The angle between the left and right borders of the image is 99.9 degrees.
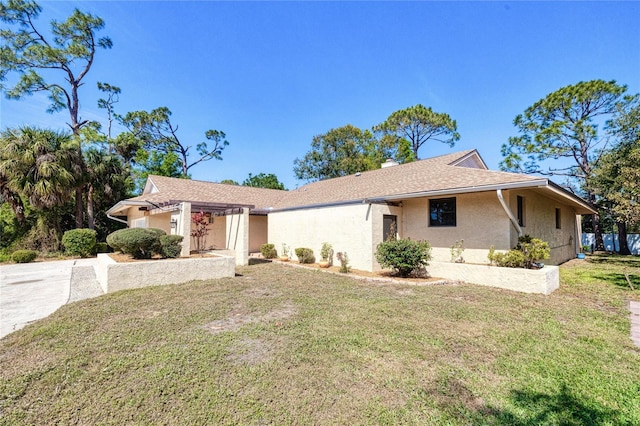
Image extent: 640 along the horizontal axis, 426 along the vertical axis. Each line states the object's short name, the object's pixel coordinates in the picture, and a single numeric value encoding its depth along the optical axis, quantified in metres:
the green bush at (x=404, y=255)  9.41
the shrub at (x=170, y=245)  9.56
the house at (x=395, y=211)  9.67
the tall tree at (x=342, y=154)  32.81
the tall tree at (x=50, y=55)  22.30
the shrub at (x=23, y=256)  14.49
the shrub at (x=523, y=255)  8.41
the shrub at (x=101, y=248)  17.83
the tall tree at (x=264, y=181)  42.06
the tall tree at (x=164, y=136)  32.06
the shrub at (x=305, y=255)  13.41
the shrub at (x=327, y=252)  12.55
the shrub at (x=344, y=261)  11.09
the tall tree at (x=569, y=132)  20.89
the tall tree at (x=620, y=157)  13.40
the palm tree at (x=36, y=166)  15.32
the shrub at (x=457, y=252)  10.20
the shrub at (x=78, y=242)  16.34
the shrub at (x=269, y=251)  15.81
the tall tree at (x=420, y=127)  29.75
